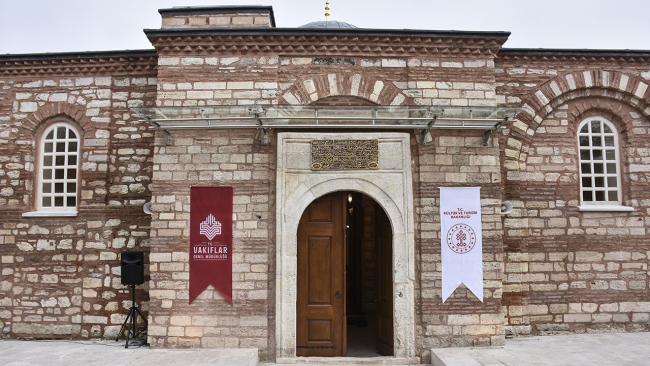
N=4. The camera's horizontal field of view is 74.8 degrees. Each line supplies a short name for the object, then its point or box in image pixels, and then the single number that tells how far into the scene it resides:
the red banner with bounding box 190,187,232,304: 5.78
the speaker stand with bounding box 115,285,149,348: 6.14
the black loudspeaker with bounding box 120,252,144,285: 6.09
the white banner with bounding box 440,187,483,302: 5.84
